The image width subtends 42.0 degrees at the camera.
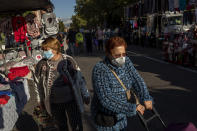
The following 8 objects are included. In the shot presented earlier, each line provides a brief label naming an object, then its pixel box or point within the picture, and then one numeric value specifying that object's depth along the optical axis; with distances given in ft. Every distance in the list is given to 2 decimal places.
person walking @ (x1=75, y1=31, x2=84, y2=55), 57.82
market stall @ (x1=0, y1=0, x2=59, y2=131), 13.27
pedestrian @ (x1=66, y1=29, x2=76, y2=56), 57.77
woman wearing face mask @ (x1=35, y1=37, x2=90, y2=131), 11.07
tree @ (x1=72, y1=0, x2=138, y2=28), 144.97
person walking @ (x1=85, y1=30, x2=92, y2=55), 56.49
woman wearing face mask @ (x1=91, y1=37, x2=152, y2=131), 7.89
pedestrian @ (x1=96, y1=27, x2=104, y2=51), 61.57
